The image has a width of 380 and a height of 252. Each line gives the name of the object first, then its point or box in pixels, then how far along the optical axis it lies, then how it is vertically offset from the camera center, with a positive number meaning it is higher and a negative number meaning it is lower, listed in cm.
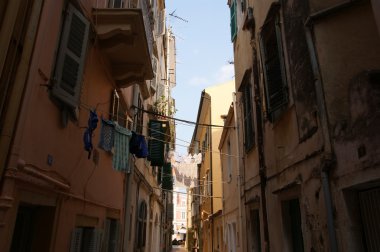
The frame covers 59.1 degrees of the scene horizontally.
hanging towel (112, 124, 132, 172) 713 +211
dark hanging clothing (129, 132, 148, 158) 792 +238
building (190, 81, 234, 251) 1886 +580
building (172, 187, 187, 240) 7656 +868
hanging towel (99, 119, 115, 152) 674 +225
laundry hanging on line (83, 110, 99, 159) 545 +186
